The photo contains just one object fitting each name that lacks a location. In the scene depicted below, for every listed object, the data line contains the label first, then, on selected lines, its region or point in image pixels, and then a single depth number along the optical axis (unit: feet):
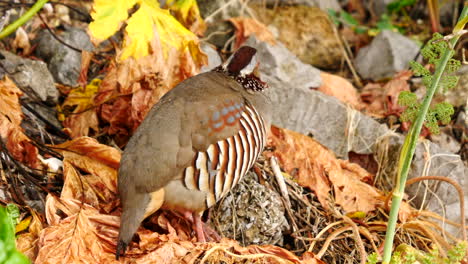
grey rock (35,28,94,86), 29.66
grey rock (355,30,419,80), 38.45
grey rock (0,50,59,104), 25.68
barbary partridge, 19.38
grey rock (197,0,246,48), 35.17
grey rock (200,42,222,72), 31.19
